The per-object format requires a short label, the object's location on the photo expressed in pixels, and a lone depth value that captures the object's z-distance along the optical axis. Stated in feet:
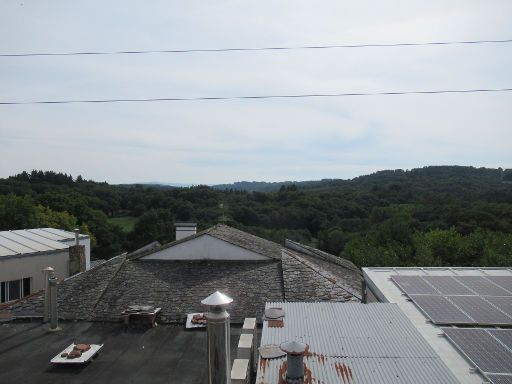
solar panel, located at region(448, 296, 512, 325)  31.73
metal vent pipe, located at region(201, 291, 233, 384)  21.20
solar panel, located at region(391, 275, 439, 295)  40.11
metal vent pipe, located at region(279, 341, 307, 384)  22.11
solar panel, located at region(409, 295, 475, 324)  32.55
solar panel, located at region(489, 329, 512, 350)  27.71
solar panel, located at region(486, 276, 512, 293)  41.18
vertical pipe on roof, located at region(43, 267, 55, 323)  49.63
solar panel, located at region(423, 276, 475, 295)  39.40
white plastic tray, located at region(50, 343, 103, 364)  39.09
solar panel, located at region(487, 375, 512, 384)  22.77
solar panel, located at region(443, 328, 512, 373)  24.70
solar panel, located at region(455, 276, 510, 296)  38.78
